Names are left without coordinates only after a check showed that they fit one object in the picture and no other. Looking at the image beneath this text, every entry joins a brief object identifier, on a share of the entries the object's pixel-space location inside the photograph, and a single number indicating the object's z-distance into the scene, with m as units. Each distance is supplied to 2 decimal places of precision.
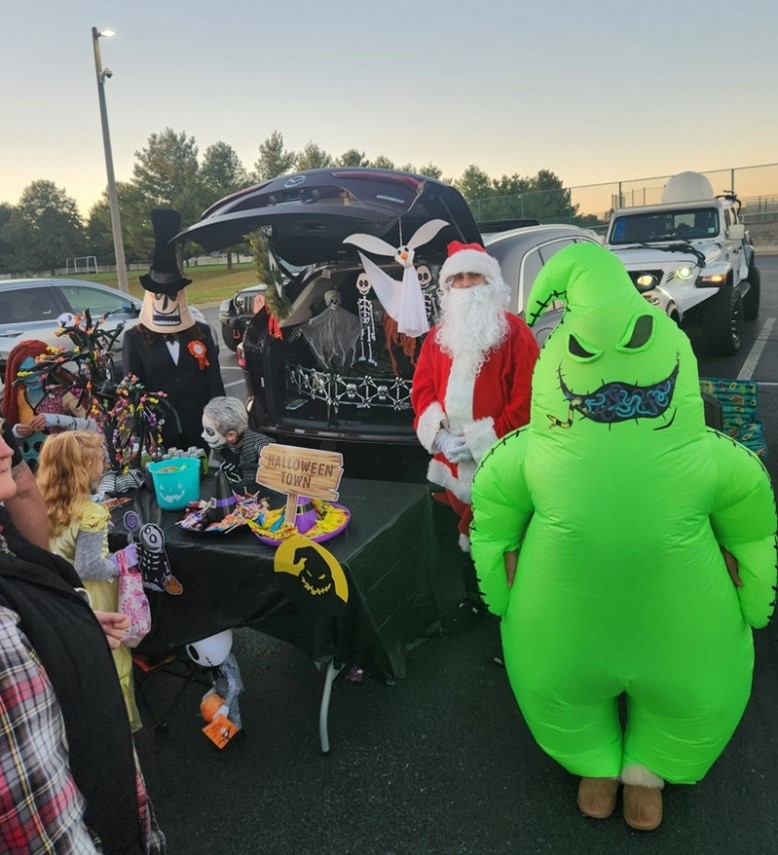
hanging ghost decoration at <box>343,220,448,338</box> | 3.48
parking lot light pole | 15.17
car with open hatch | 3.04
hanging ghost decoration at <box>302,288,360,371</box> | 4.29
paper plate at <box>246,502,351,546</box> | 2.29
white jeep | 7.75
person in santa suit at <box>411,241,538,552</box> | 2.84
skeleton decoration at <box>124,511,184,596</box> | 2.36
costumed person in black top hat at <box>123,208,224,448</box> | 3.64
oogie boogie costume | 1.80
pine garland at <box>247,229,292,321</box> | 4.22
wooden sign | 2.25
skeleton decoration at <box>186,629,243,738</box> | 2.49
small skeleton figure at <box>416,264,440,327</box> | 3.80
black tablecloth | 2.29
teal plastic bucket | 2.62
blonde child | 2.26
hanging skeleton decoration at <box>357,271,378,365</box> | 4.07
